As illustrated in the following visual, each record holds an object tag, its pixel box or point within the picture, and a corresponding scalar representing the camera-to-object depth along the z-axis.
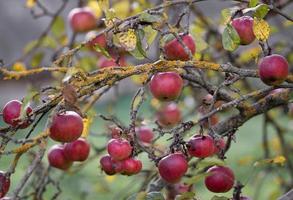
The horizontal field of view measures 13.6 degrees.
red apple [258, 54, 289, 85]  2.17
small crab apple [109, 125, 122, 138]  2.21
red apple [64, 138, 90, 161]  2.44
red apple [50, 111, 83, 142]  2.09
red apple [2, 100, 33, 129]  2.13
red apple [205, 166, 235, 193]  2.22
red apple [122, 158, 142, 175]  2.23
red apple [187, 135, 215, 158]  2.15
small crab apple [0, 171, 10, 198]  2.11
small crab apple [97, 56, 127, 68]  3.10
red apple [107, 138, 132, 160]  2.16
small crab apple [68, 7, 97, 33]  3.27
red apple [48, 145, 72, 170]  2.48
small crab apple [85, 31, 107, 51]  3.06
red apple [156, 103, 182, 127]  3.32
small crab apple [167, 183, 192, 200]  2.57
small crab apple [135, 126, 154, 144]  2.97
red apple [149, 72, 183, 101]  2.18
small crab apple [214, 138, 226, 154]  2.24
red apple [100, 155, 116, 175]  2.25
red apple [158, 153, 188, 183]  2.12
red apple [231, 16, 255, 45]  2.30
